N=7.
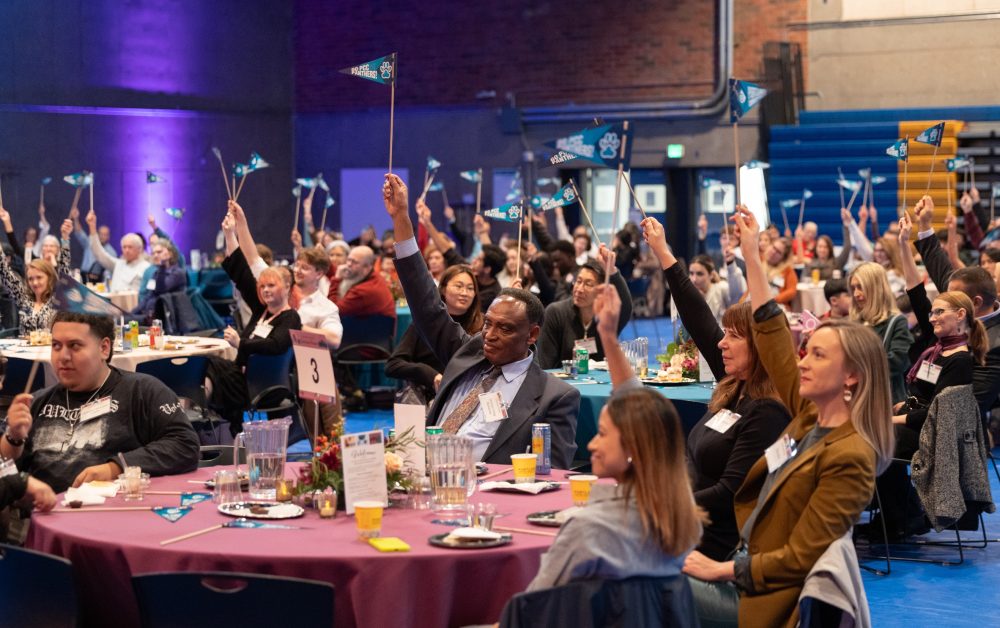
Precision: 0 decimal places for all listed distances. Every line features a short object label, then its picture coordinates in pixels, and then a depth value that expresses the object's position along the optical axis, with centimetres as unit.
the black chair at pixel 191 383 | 664
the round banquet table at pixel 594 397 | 593
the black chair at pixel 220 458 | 428
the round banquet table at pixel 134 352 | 710
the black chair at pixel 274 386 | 700
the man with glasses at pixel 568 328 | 709
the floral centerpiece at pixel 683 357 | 653
